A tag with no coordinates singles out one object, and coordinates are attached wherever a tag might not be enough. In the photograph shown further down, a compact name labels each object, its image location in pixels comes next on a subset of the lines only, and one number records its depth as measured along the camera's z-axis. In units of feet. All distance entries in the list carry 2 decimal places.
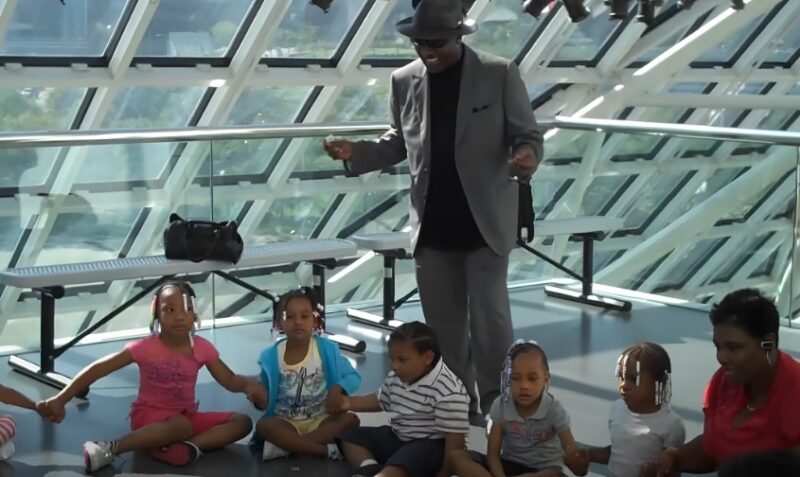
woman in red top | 12.76
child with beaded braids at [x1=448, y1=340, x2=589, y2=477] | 14.10
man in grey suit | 16.37
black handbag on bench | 20.29
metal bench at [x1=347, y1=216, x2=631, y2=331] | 22.76
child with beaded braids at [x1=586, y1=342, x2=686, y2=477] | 13.88
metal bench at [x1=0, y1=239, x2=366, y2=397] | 19.12
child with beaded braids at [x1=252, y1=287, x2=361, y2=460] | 15.67
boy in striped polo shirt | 14.71
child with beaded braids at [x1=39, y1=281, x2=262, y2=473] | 15.61
